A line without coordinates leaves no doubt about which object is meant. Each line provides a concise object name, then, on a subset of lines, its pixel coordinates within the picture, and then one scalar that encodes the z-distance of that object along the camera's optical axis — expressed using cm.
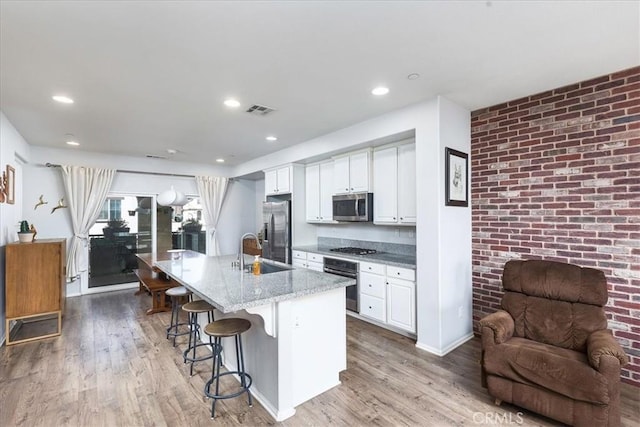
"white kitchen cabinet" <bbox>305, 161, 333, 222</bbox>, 498
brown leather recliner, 192
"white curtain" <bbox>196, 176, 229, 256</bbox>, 684
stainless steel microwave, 424
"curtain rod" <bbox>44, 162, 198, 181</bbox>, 523
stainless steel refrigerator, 535
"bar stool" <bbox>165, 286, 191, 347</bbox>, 348
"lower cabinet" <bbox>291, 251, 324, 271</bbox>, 470
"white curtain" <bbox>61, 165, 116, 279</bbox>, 535
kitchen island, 216
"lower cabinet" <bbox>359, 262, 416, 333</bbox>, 348
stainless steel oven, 414
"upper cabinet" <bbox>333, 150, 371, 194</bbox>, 427
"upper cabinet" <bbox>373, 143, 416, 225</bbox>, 377
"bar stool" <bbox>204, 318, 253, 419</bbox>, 224
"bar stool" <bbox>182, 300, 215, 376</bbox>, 278
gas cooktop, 442
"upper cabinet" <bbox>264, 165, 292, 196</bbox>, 541
